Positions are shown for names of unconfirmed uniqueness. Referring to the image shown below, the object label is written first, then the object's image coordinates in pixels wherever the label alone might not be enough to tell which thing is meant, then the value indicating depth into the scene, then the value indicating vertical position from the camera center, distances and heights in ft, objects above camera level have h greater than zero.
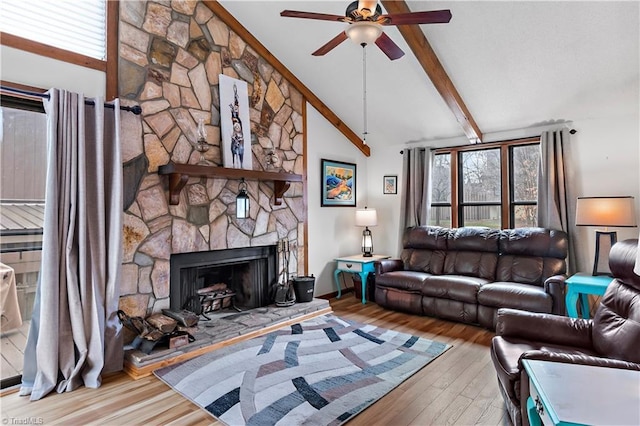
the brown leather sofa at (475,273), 12.41 -2.21
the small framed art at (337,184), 17.39 +1.75
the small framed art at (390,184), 18.95 +1.79
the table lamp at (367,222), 18.01 -0.17
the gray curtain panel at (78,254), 8.64 -0.85
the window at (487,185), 15.80 +1.51
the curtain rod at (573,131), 14.15 +3.34
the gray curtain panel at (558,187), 13.97 +1.19
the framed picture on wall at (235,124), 13.00 +3.49
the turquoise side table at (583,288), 11.17 -2.19
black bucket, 14.73 -2.82
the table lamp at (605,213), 11.71 +0.13
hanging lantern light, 12.91 +0.51
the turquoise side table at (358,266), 16.58 -2.19
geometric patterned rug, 7.70 -3.95
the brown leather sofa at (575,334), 6.22 -2.35
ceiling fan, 7.79 +4.41
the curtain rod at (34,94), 8.36 +3.04
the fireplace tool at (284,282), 14.24 -2.57
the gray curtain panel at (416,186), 17.42 +1.54
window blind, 8.93 +5.15
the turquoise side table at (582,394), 3.65 -1.98
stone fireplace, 10.77 +2.83
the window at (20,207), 8.83 +0.34
